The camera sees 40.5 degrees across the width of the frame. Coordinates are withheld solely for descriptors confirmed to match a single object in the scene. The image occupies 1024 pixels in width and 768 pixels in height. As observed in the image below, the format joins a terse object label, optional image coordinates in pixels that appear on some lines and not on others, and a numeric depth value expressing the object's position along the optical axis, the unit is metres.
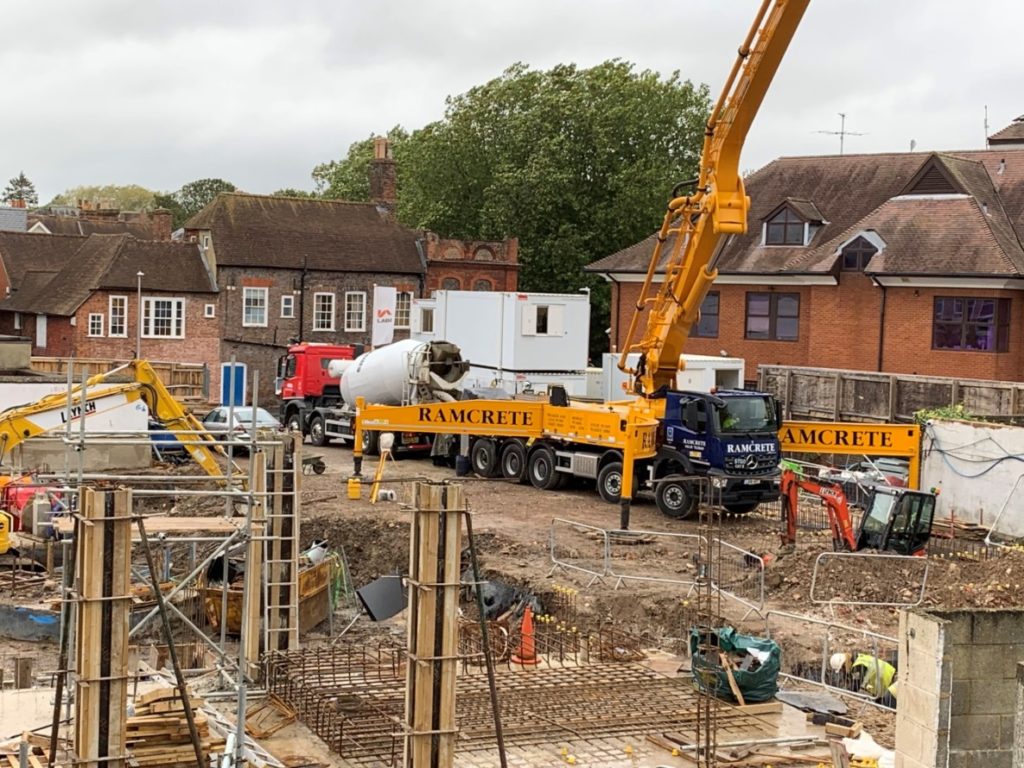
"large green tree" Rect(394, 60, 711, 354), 55.59
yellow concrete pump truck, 26.33
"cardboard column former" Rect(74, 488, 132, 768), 12.04
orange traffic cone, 18.33
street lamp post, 47.46
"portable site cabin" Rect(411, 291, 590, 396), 37.88
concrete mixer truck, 34.31
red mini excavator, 23.11
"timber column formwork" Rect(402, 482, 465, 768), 12.87
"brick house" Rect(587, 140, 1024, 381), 35.88
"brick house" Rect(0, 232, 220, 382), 47.44
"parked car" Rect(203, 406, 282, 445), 34.70
